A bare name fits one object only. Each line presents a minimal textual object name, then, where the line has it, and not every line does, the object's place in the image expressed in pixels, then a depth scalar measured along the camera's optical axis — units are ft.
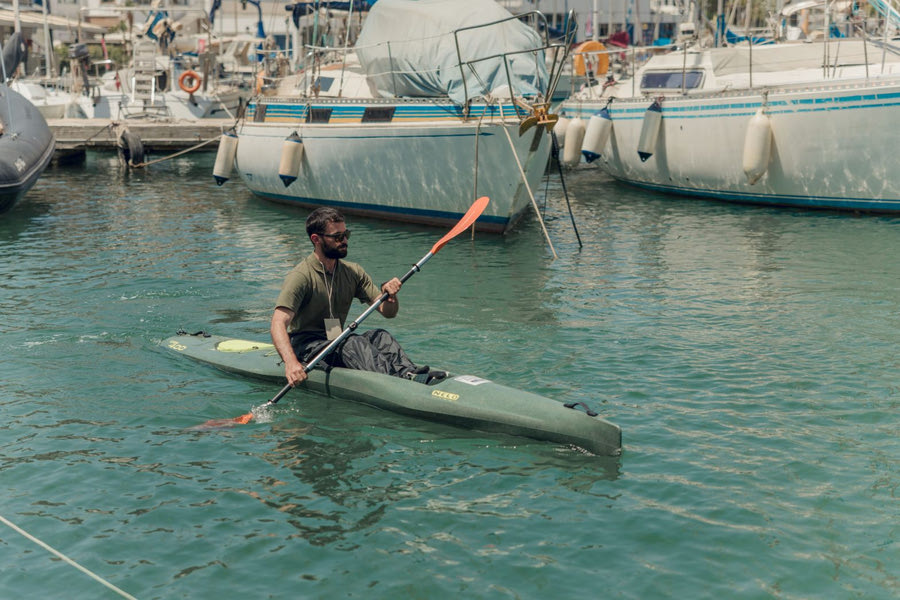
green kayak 22.25
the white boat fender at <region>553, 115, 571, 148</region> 77.44
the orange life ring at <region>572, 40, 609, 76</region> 84.17
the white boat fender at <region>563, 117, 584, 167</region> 69.31
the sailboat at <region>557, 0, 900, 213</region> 53.01
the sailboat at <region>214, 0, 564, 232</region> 49.03
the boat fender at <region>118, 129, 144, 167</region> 87.04
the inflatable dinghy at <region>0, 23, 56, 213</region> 58.34
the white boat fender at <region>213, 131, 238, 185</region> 67.56
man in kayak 24.30
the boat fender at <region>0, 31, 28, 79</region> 79.82
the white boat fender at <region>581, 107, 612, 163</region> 67.41
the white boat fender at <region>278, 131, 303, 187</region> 58.39
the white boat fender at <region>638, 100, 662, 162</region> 63.05
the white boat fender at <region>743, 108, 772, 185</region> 55.31
